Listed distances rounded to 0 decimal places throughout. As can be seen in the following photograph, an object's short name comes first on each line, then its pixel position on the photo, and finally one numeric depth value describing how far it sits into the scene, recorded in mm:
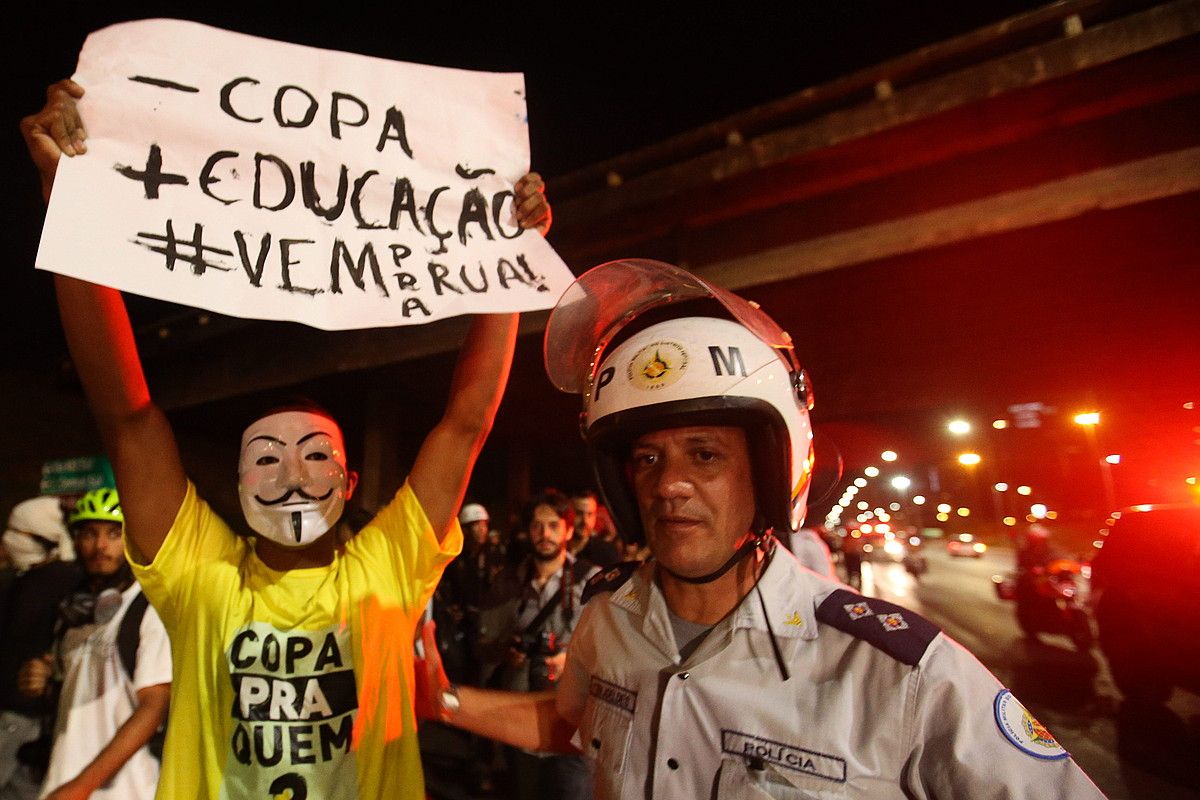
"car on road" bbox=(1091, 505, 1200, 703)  5102
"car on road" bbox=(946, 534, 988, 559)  27578
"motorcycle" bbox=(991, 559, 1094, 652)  8492
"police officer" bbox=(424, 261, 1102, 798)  1304
